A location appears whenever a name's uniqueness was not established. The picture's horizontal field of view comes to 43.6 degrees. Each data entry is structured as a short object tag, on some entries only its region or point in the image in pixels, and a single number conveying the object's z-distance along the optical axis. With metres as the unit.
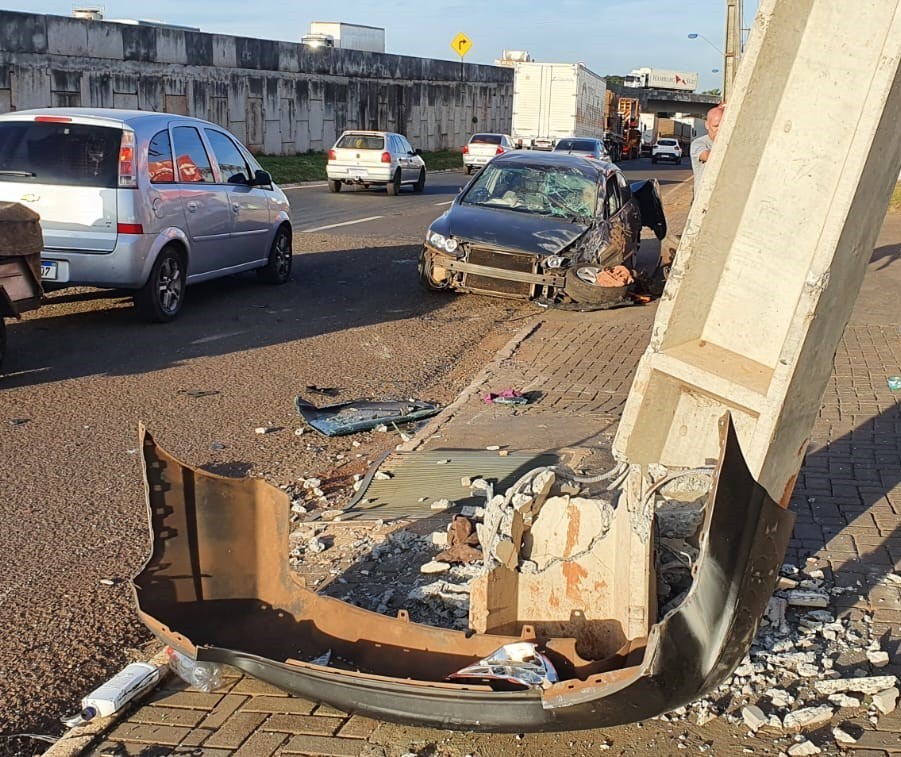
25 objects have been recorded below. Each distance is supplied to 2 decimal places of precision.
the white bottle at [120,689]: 3.79
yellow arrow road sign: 55.97
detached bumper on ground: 3.20
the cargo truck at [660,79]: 104.88
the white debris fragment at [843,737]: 3.59
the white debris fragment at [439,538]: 5.11
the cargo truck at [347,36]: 53.06
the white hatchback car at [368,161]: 29.44
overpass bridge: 101.06
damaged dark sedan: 12.36
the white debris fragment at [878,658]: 4.09
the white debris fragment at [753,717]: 3.68
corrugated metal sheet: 5.76
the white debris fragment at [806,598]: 4.57
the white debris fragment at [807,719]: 3.69
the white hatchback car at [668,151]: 68.50
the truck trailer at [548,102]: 48.66
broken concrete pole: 3.73
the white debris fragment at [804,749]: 3.54
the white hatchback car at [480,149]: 41.81
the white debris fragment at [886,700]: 3.78
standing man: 11.96
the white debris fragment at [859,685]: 3.90
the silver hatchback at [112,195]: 10.05
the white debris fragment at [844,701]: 3.81
